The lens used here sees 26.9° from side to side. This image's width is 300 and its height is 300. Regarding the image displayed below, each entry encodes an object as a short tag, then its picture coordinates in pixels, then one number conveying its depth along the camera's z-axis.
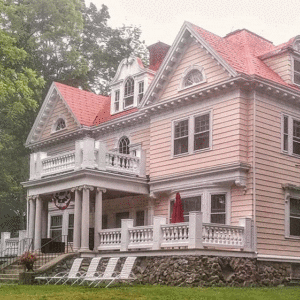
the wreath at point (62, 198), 28.84
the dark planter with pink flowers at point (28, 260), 23.91
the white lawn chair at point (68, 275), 23.03
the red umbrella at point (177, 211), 23.94
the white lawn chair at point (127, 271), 21.74
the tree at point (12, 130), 30.03
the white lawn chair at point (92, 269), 22.53
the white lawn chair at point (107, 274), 21.00
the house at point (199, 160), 23.72
